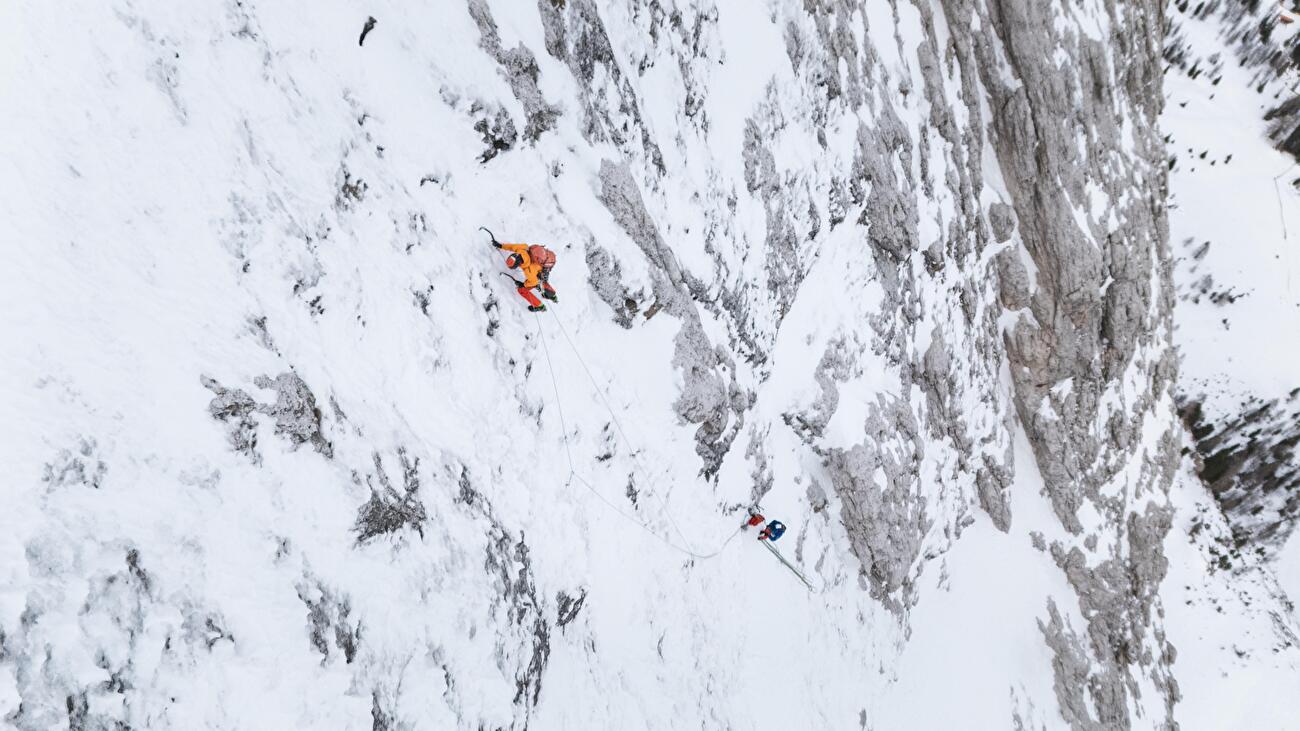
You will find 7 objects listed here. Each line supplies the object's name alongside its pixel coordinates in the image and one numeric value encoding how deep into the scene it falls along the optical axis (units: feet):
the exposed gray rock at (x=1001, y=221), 71.31
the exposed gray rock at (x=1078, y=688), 69.51
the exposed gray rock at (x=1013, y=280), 72.02
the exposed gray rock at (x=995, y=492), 70.79
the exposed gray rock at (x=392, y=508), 21.43
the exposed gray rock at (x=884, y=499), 51.52
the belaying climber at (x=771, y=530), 43.04
